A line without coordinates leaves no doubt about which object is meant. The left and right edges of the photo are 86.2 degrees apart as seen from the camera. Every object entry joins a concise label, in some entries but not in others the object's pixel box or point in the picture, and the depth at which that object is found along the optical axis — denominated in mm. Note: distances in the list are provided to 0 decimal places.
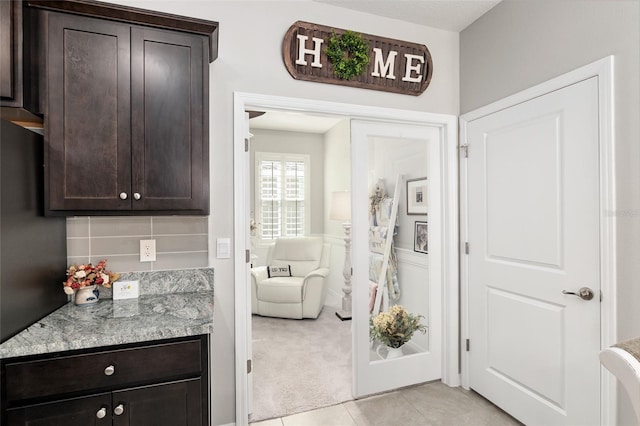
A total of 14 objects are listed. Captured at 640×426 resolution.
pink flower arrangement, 1680
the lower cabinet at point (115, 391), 1251
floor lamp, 3926
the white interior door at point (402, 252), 2463
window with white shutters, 5441
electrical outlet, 1911
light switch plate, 2047
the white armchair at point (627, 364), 683
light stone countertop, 1274
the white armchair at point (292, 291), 4121
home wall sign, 2180
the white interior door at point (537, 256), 1785
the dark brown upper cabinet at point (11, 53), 1370
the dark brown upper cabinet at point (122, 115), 1511
